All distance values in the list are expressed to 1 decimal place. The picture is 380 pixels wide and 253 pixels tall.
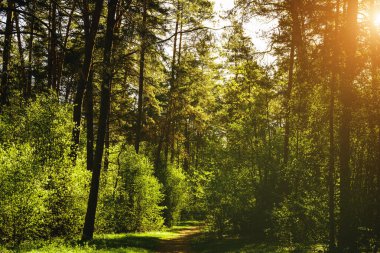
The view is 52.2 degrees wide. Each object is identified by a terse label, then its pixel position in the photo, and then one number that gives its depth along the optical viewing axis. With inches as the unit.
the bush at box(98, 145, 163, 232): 1005.2
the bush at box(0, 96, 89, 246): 503.5
